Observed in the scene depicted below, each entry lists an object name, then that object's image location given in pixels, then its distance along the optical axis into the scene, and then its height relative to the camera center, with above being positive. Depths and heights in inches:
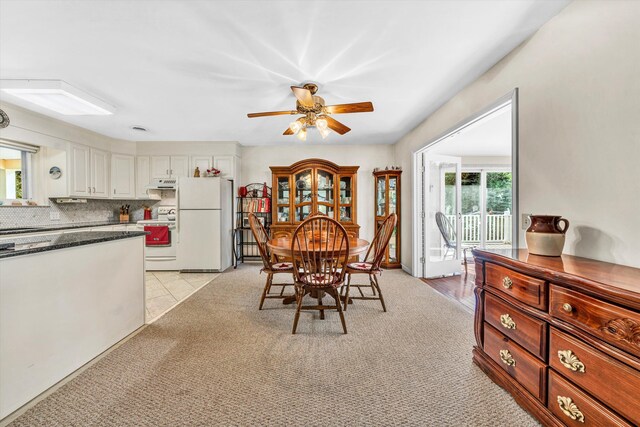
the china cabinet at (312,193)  166.9 +13.9
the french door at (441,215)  147.3 -1.4
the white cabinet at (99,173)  154.9 +25.8
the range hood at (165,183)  170.2 +20.9
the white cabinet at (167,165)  174.2 +34.2
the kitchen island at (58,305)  51.2 -23.8
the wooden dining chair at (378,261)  97.3 -19.5
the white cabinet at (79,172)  143.3 +24.7
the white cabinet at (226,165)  173.8 +34.2
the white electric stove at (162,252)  161.9 -26.5
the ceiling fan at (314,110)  81.4 +37.6
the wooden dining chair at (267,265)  99.0 -22.8
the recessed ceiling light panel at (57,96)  89.7 +46.7
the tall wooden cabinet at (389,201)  166.6 +8.3
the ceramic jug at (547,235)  52.1 -4.8
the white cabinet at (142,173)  174.6 +28.5
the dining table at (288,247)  85.9 -12.7
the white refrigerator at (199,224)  159.2 -7.5
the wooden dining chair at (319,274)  80.8 -21.4
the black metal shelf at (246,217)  176.1 -3.3
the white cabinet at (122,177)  166.1 +25.2
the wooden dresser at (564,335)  34.2 -21.5
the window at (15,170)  125.3 +22.8
